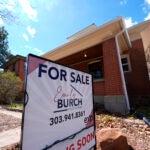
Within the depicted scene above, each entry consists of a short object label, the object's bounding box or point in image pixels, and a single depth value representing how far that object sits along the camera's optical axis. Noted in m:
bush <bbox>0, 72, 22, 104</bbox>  15.08
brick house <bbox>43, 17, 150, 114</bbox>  6.46
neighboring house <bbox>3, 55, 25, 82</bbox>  22.28
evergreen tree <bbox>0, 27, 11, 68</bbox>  27.12
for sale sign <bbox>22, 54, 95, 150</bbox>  1.41
